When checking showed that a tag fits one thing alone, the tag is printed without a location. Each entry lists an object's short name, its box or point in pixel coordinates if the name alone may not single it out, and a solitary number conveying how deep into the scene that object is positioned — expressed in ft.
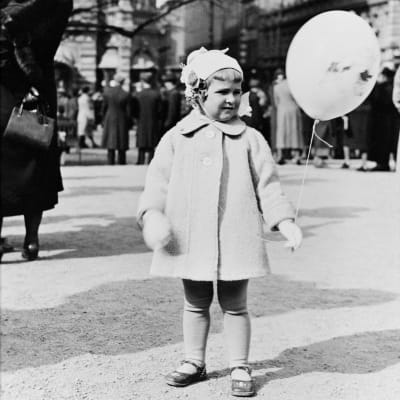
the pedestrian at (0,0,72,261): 19.22
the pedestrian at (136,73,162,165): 63.10
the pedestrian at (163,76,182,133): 63.77
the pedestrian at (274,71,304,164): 61.11
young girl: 12.57
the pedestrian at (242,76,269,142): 59.88
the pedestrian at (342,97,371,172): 59.77
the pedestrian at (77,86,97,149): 76.74
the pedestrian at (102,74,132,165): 61.93
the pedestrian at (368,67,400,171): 55.62
